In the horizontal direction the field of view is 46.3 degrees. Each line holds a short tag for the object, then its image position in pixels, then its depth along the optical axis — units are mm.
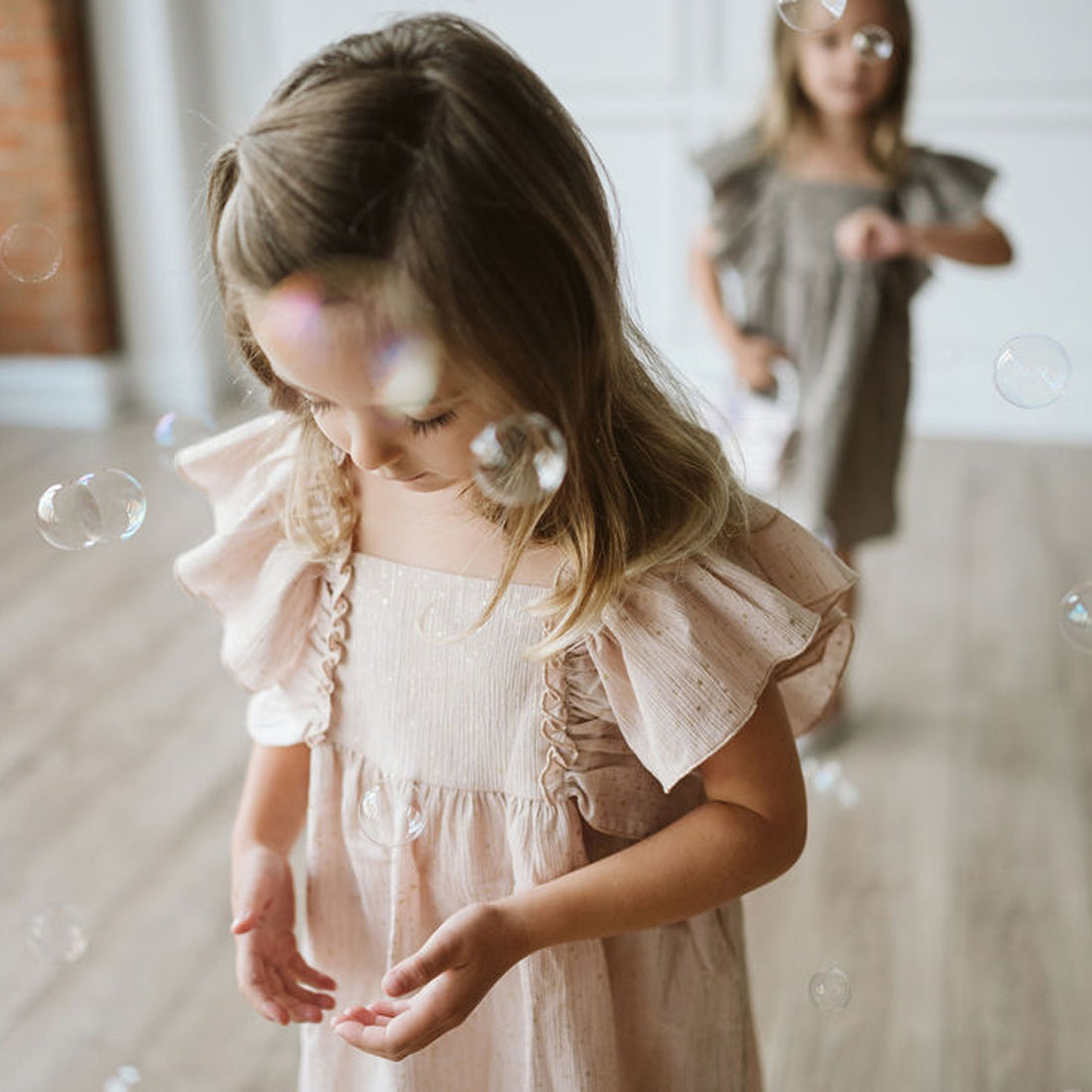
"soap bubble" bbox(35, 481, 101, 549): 891
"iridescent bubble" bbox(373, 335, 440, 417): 565
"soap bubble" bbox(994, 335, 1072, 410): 942
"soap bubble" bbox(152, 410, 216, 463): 1046
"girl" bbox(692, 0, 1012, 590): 1731
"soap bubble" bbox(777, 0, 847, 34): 923
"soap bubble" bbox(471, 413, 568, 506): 612
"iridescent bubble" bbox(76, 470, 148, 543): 896
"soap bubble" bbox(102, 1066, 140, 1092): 1370
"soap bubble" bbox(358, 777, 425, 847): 764
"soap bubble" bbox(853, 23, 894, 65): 1493
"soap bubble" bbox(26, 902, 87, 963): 1338
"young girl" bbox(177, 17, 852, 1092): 568
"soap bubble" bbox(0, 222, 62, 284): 986
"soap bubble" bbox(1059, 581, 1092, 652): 1003
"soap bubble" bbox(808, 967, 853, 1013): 990
